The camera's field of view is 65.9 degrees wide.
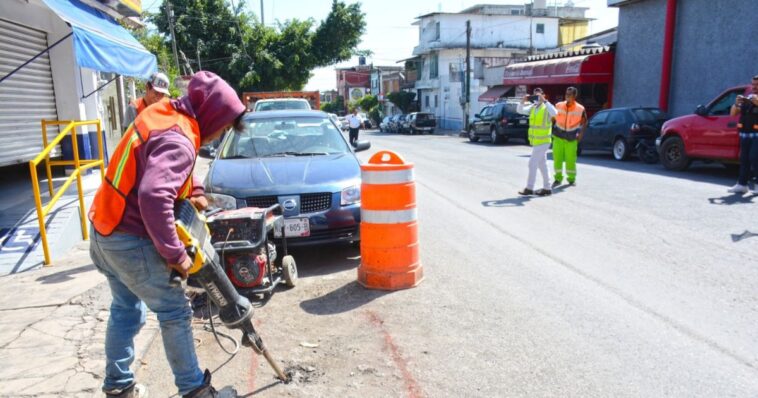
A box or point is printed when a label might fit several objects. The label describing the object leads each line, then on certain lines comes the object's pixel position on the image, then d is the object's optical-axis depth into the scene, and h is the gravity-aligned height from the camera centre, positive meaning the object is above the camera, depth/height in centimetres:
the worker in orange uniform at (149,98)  514 +3
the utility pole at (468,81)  3644 +98
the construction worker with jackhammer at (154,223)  259 -55
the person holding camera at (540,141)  970 -73
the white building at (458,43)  5041 +501
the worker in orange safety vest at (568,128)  1041 -58
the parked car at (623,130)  1562 -94
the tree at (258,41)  3084 +313
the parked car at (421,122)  4153 -172
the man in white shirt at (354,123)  2414 -98
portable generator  478 -116
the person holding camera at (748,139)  920 -70
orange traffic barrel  515 -108
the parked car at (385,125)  4773 -219
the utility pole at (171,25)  2401 +311
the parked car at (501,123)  2405 -108
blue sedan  581 -82
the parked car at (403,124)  4259 -186
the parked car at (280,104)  1745 -13
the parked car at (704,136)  1139 -85
